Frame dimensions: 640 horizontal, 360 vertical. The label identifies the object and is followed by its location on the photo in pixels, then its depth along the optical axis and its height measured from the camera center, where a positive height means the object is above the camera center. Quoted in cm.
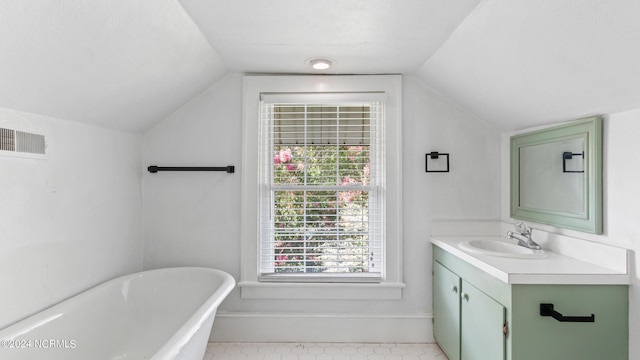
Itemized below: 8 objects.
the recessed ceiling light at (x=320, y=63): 228 +83
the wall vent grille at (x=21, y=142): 151 +20
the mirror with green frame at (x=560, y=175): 179 +5
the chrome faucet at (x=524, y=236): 208 -34
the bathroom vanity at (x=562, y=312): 157 -60
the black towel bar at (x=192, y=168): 258 +12
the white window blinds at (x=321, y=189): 262 -4
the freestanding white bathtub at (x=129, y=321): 151 -75
